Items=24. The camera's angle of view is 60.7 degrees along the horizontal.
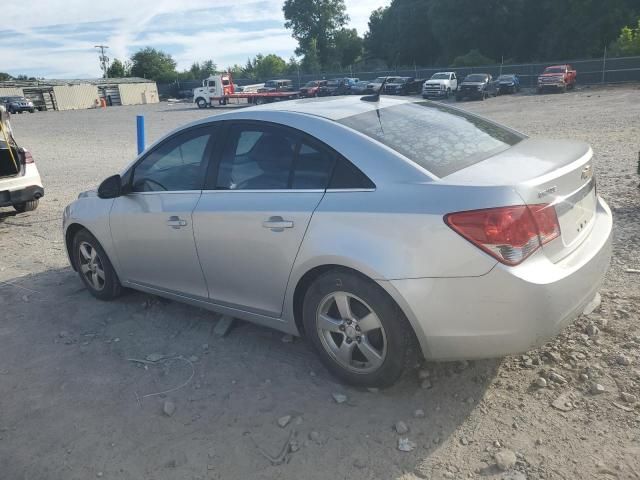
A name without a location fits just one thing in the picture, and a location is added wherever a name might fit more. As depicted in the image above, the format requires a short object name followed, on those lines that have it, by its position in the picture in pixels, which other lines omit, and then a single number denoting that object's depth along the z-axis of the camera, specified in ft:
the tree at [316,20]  315.99
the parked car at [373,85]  132.33
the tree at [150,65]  312.29
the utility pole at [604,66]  139.85
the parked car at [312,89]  144.46
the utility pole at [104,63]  324.80
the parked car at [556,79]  121.80
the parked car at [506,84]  130.93
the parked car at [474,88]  119.44
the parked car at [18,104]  168.45
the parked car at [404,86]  135.23
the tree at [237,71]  282.25
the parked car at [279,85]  171.01
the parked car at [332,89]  138.90
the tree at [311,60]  278.63
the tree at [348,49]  297.94
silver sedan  8.80
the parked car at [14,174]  24.40
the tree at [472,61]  185.78
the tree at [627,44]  143.84
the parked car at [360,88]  136.09
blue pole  26.81
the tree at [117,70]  332.39
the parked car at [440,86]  126.82
